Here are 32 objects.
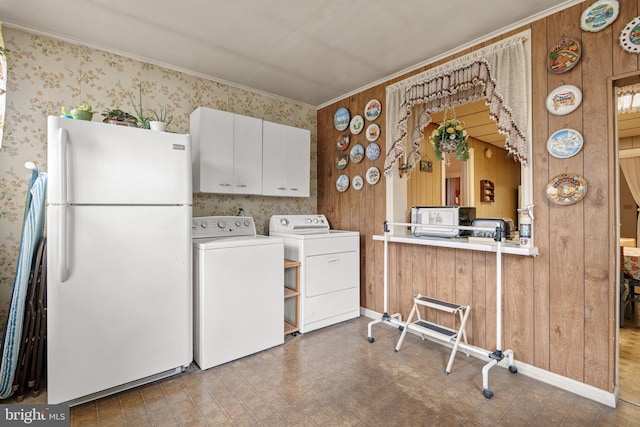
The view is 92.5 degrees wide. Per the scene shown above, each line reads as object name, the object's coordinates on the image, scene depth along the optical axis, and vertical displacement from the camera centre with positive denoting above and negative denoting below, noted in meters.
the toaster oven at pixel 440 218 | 2.65 -0.07
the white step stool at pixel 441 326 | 2.34 -0.96
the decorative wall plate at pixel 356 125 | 3.44 +0.98
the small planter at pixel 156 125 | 2.12 +0.60
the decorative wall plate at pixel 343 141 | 3.58 +0.83
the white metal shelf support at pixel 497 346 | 1.99 -0.99
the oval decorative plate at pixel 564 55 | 1.97 +1.02
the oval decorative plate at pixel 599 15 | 1.84 +1.20
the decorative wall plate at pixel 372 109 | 3.26 +1.10
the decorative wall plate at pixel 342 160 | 3.61 +0.61
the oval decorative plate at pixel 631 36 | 1.75 +1.01
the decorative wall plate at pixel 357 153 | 3.44 +0.66
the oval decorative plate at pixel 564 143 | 1.97 +0.44
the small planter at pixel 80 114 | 1.95 +0.63
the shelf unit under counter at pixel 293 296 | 2.88 -0.81
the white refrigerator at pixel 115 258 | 1.77 -0.29
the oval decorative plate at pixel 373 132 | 3.28 +0.85
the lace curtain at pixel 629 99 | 2.50 +0.95
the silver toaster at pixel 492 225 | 2.37 -0.12
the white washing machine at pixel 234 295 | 2.28 -0.66
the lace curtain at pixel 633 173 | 5.05 +0.61
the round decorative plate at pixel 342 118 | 3.60 +1.10
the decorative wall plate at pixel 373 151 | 3.28 +0.65
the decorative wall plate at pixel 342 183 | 3.62 +0.34
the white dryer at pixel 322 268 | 2.92 -0.58
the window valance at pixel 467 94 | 2.20 +0.99
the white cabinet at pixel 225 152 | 2.75 +0.56
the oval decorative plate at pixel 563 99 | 1.98 +0.73
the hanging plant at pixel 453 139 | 2.69 +0.63
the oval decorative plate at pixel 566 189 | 1.96 +0.14
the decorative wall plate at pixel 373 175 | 3.28 +0.39
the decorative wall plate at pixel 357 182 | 3.47 +0.33
